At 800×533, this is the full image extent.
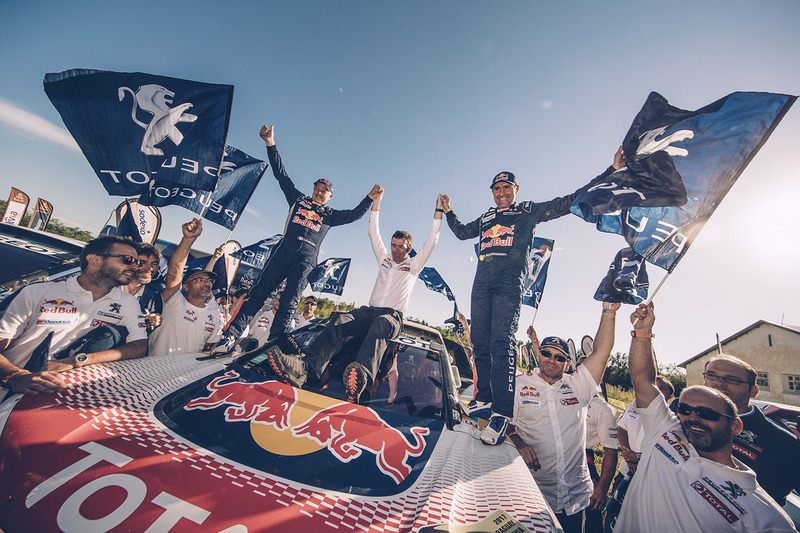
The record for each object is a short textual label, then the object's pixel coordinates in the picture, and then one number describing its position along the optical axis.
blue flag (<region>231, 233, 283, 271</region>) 8.60
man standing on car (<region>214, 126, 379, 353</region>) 3.62
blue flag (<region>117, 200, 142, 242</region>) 4.37
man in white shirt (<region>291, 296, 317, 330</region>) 6.76
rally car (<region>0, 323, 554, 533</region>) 0.95
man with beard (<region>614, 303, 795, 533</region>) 1.66
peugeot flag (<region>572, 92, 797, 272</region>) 2.64
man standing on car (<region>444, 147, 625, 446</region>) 2.58
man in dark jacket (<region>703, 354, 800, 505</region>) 2.44
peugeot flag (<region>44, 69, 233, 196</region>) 3.07
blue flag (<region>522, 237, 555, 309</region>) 5.61
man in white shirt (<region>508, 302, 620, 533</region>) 2.38
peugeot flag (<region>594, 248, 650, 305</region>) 2.66
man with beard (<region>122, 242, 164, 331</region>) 3.07
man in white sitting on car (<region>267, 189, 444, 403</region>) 2.07
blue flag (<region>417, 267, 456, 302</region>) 8.14
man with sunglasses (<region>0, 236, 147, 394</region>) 2.03
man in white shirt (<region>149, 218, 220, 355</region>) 3.19
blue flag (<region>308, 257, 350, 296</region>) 9.84
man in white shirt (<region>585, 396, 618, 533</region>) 2.87
